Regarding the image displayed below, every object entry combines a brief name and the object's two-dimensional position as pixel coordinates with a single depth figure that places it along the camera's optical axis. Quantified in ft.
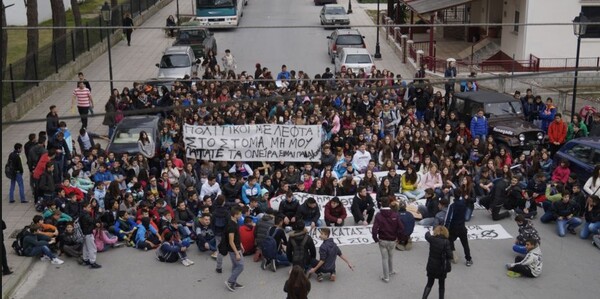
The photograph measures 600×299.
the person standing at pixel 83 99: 87.35
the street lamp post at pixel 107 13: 105.40
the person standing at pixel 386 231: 49.78
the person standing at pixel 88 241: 54.34
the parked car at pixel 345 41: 124.88
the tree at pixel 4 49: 102.16
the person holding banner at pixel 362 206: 59.62
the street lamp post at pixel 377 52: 130.69
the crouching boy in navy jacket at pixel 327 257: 49.83
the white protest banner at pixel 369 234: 57.98
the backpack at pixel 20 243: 55.98
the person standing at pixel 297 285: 40.27
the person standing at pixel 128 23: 139.64
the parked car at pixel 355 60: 110.01
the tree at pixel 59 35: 113.08
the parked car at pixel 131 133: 73.46
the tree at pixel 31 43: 100.68
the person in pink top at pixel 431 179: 64.85
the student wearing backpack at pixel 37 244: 55.42
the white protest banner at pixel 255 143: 71.46
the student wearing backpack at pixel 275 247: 52.95
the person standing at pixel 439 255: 45.98
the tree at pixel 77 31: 125.59
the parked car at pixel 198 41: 125.80
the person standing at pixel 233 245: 49.32
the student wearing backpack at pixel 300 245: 49.37
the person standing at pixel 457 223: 52.44
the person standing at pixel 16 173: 66.95
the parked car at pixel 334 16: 154.92
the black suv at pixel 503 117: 75.31
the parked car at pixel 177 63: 107.55
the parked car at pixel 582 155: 65.92
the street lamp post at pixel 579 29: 77.97
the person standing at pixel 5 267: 52.90
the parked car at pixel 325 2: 194.18
